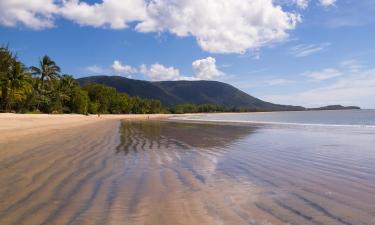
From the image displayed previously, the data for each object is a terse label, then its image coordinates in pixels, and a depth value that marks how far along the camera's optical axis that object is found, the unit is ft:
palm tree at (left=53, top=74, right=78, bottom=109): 257.05
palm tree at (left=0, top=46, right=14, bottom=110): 183.03
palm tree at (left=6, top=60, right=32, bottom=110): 187.11
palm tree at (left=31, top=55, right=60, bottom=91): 239.09
